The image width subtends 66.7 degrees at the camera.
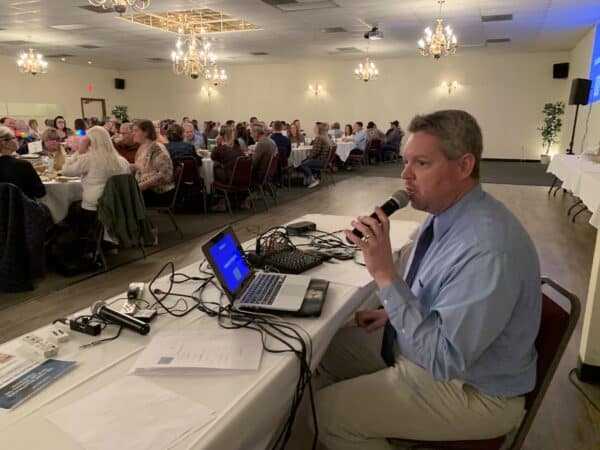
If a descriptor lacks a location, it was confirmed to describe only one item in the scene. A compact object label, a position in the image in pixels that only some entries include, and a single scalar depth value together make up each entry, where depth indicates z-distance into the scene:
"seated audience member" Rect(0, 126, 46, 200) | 3.50
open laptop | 1.41
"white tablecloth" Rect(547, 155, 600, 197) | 4.87
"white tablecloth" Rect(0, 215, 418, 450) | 0.87
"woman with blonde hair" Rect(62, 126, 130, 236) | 3.86
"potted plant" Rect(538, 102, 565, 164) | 12.36
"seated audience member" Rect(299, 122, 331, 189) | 8.52
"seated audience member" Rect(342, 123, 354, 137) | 12.89
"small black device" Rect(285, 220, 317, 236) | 2.33
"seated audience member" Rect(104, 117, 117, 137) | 9.54
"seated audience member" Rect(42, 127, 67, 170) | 4.84
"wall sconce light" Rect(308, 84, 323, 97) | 15.08
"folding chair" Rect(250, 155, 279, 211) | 6.42
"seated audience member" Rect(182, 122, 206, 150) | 8.57
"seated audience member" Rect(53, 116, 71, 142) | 9.45
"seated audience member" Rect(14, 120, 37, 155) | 6.79
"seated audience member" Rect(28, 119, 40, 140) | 8.32
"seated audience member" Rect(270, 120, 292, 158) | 7.83
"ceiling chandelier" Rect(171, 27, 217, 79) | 7.91
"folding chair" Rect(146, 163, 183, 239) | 4.82
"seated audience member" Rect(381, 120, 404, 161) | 12.64
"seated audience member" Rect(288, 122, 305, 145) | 10.22
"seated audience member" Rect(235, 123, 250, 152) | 8.53
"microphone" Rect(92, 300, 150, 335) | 1.27
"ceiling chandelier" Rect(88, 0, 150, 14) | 4.33
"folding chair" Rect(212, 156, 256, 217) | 5.79
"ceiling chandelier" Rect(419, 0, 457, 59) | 7.25
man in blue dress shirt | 1.09
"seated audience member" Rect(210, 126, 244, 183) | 6.04
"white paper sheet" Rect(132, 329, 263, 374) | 1.07
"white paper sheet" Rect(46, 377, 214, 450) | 0.84
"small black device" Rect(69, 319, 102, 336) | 1.26
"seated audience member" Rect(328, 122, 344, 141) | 12.08
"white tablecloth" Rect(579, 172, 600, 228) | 3.91
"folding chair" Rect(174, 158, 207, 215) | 5.74
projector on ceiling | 8.48
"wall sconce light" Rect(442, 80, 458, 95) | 13.57
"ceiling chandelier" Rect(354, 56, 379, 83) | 11.45
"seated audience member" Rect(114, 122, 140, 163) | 5.75
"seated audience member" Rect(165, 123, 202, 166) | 5.87
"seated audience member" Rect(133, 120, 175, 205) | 4.73
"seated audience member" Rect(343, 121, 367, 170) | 11.09
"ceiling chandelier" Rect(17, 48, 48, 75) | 10.53
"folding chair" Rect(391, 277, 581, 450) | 1.23
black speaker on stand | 8.17
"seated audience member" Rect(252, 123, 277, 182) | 6.52
